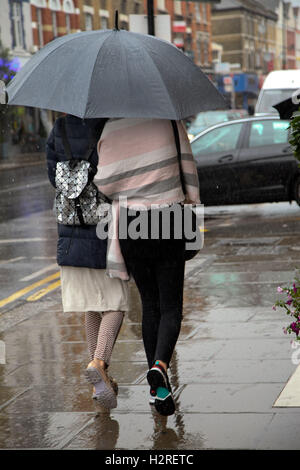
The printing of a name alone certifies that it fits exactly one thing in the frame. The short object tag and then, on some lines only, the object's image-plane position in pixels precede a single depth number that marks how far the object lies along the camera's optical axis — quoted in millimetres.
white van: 23094
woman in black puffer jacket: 4879
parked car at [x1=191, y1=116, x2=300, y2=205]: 14055
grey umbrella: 4645
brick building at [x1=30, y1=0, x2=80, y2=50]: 51094
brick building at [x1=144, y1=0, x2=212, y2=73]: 66500
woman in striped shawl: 4730
